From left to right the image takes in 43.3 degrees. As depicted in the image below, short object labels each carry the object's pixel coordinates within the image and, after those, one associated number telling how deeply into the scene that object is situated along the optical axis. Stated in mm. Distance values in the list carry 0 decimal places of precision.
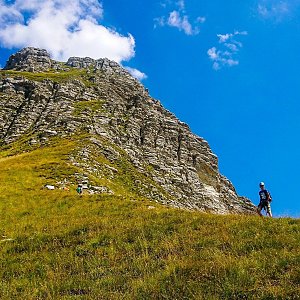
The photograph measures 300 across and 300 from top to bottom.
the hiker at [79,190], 44344
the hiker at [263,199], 24462
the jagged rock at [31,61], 170525
